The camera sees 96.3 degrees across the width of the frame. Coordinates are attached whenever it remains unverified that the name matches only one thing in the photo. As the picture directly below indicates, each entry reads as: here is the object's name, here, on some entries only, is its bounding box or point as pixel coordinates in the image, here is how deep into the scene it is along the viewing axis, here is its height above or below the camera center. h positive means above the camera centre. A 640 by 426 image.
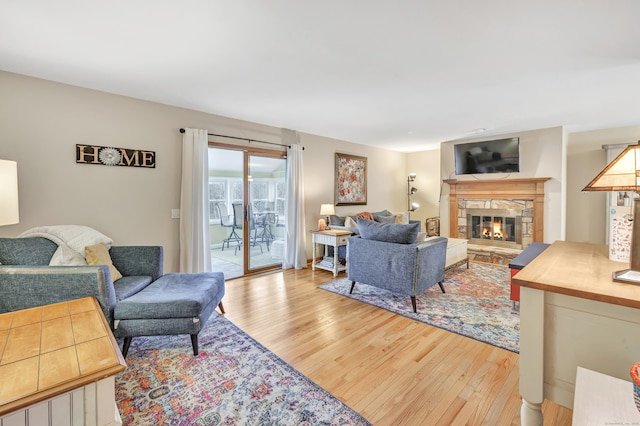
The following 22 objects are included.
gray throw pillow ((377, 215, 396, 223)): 5.52 -0.21
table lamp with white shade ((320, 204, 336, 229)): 5.08 -0.03
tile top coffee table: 0.85 -0.52
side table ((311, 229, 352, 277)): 4.38 -0.51
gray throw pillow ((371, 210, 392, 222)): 5.63 -0.12
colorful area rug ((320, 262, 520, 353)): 2.60 -1.08
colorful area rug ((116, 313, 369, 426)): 1.62 -1.17
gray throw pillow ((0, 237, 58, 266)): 2.17 -0.33
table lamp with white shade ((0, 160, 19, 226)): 1.66 +0.10
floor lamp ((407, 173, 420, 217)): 7.34 +0.42
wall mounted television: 5.16 +0.97
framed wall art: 5.72 +0.60
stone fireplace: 5.04 -0.14
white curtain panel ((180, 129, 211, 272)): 3.63 +0.06
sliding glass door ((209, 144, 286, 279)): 4.18 +0.00
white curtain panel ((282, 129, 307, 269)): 4.75 +0.01
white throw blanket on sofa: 2.37 -0.27
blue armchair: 2.97 -0.61
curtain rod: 3.94 +1.04
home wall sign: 3.00 +0.59
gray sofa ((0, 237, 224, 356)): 1.93 -0.66
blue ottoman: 2.12 -0.80
